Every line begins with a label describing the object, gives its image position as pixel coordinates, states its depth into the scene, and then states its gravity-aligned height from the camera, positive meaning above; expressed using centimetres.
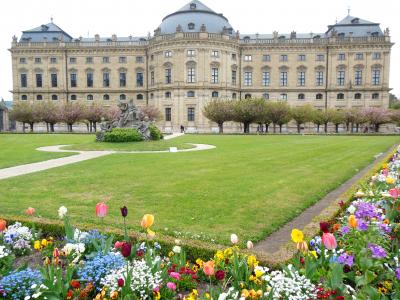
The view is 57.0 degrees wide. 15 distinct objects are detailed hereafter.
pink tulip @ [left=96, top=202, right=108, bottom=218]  489 -122
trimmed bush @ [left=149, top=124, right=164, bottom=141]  3259 -135
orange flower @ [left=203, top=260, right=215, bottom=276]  367 -151
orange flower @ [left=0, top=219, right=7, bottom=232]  532 -153
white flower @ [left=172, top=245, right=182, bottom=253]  471 -168
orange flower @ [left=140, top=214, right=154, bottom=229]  449 -126
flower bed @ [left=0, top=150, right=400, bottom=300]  416 -199
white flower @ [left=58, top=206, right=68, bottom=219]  535 -134
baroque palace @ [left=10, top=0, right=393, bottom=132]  6619 +979
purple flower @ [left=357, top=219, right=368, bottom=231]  468 -139
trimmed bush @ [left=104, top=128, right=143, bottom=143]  3013 -147
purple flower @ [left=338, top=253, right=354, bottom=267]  433 -171
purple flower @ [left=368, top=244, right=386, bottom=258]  420 -155
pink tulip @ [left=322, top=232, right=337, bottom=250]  397 -134
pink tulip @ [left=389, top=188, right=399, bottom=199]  546 -114
